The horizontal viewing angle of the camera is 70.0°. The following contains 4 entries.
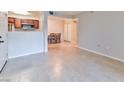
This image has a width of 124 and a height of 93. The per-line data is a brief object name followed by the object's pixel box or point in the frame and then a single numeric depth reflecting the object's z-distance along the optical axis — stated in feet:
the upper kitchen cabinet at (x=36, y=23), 24.16
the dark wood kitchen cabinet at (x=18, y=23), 21.54
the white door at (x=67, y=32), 27.93
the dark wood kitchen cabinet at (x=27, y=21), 22.74
